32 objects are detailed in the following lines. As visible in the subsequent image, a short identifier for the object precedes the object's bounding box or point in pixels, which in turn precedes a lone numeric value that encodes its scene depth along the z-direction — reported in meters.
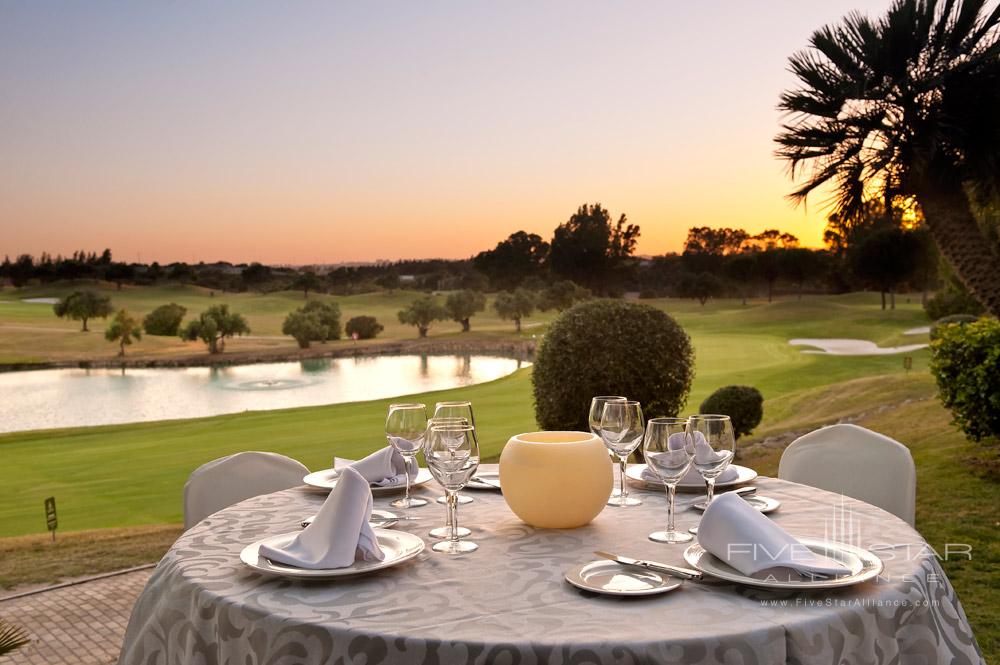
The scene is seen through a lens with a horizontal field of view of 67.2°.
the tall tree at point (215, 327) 24.28
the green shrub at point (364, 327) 29.58
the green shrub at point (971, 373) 5.98
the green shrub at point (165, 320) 21.92
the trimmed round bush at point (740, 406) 9.19
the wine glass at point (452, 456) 1.59
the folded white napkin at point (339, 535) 1.45
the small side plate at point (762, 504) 1.87
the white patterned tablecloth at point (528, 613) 1.13
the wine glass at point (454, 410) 1.80
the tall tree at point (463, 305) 31.08
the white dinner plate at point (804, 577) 1.31
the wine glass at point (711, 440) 1.67
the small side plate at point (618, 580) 1.31
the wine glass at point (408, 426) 2.03
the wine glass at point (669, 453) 1.62
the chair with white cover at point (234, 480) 2.70
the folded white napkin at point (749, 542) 1.36
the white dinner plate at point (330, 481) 2.19
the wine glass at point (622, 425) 1.89
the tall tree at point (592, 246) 34.00
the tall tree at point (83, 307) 17.86
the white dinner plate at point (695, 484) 2.12
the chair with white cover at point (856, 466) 2.61
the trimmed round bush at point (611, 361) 7.68
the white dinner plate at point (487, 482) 2.24
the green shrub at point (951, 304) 21.16
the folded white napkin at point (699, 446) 1.62
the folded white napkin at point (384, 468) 2.25
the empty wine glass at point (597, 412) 1.96
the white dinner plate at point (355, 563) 1.40
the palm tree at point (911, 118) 6.84
